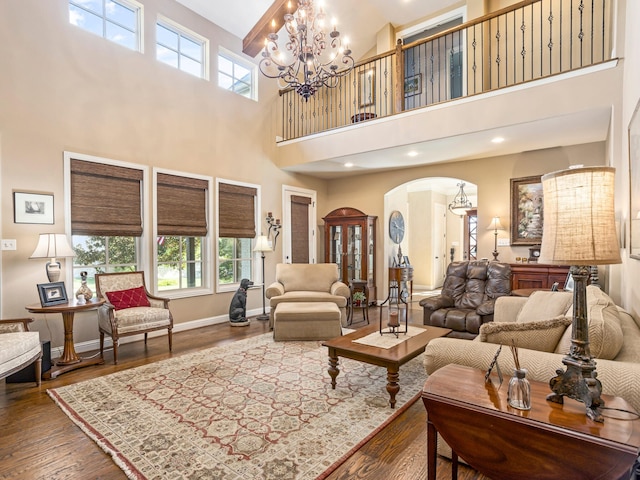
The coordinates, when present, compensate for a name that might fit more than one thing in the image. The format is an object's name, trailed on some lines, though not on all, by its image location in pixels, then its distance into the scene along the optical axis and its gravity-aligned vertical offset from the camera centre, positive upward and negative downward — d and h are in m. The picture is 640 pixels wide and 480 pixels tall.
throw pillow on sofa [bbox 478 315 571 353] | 1.81 -0.52
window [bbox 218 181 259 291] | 5.41 +0.10
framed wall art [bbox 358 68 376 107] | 6.78 +3.00
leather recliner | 3.90 -0.76
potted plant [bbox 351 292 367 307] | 6.06 -1.08
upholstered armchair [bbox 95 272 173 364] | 3.54 -0.79
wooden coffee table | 2.53 -0.89
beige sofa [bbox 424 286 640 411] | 1.43 -0.56
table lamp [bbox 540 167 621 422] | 1.23 -0.02
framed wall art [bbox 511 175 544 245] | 5.13 +0.39
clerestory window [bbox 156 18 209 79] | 4.73 +2.74
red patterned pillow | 3.84 -0.69
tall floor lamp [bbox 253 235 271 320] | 5.54 -0.14
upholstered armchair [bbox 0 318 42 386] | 2.52 -0.84
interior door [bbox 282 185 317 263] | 6.46 +0.23
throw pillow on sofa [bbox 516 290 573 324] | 2.29 -0.48
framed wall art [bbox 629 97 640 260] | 2.20 +0.37
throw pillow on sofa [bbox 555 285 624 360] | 1.56 -0.46
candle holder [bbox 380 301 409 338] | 3.12 -0.78
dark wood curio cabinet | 6.52 -0.13
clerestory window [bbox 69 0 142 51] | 3.99 +2.68
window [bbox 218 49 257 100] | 5.47 +2.70
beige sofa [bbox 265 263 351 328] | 4.77 -0.69
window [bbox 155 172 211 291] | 4.71 +0.10
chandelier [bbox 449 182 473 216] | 7.87 +0.75
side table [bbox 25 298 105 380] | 3.23 -1.05
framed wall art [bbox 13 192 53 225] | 3.49 +0.32
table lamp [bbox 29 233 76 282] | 3.33 -0.11
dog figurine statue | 5.09 -1.03
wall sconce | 6.02 +0.19
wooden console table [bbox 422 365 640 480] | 1.13 -0.71
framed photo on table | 3.31 -0.54
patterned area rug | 1.92 -1.26
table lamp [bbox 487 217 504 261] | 5.31 +0.16
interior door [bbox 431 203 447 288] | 9.27 -0.15
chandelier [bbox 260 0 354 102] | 3.18 +1.78
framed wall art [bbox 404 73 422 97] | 6.83 +3.06
